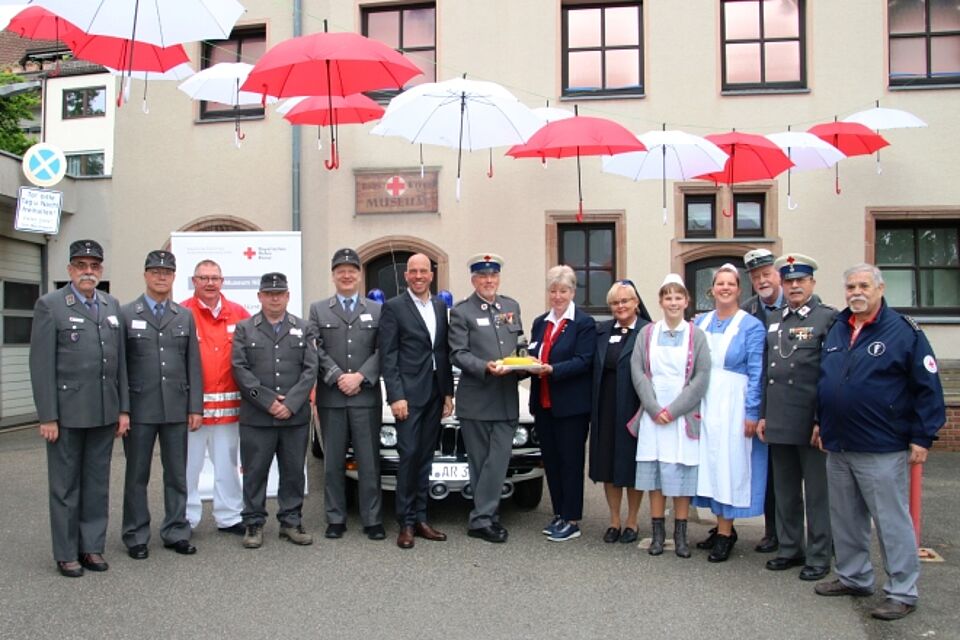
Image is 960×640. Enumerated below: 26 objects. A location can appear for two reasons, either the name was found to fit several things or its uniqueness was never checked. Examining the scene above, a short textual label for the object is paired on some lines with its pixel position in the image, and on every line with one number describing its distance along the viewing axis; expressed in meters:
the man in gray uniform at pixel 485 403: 5.97
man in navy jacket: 4.54
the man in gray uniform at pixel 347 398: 6.04
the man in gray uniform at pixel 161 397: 5.60
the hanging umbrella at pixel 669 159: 9.35
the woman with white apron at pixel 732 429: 5.44
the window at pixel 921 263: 11.71
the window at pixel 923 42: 11.76
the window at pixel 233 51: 12.96
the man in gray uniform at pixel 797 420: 5.18
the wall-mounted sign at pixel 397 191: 12.09
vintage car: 6.23
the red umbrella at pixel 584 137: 8.52
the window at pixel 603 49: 12.12
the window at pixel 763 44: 11.89
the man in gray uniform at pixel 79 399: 5.17
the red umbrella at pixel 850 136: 10.17
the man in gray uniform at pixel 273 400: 5.86
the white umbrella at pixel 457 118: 8.41
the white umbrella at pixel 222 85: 9.66
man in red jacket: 6.19
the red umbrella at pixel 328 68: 7.42
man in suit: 5.97
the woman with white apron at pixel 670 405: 5.53
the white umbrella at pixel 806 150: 9.71
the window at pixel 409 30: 12.52
